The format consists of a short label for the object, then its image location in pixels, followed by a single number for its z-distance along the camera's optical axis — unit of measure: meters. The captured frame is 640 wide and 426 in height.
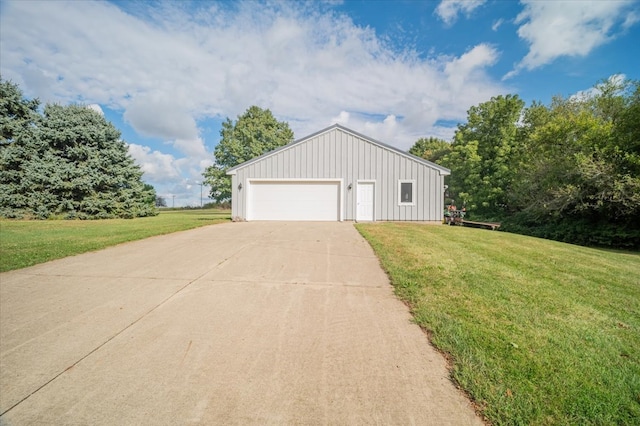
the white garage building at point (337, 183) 14.30
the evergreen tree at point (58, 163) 17.56
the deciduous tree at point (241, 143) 29.89
